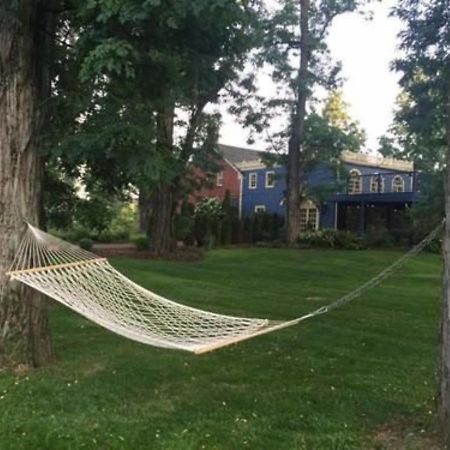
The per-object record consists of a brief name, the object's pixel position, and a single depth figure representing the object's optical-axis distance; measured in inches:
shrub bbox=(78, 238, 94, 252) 746.8
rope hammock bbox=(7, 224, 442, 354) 156.6
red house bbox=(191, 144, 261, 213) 1189.1
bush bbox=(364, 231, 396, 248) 848.3
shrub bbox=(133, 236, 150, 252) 743.6
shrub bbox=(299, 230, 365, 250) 837.8
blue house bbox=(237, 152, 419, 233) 915.4
